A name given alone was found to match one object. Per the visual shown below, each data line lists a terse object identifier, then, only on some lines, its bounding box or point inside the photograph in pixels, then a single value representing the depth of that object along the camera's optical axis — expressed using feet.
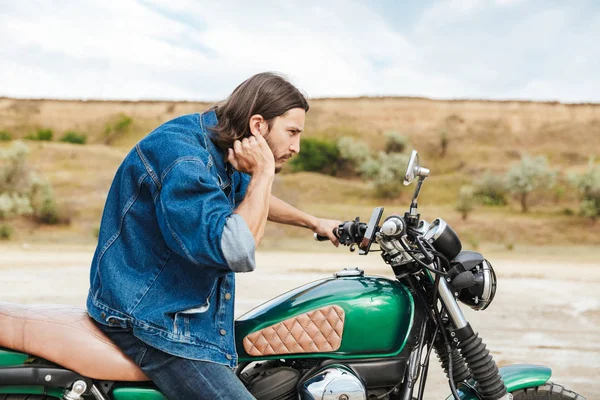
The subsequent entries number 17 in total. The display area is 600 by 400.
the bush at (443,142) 194.31
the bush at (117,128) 216.54
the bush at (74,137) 211.61
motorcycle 7.56
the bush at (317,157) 183.42
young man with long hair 7.02
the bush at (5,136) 211.61
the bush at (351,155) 184.03
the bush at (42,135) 214.90
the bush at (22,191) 123.65
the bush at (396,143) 194.29
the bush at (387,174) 155.33
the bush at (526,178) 146.51
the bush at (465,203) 131.03
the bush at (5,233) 95.14
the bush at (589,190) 133.80
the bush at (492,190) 147.43
